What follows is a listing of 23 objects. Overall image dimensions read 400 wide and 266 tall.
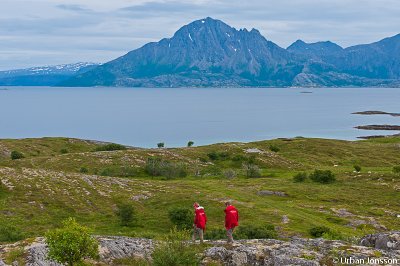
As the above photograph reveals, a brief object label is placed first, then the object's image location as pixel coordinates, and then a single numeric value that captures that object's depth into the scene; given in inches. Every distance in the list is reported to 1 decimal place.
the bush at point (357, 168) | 3219.7
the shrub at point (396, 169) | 2954.5
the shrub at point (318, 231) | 1557.3
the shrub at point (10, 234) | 1385.3
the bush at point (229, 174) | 3061.0
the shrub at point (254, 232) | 1427.2
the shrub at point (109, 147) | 4320.9
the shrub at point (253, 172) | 3075.1
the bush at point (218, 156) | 3890.3
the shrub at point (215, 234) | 1397.9
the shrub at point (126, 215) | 1754.4
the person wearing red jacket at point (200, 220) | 1083.9
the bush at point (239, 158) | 3814.2
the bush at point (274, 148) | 4389.8
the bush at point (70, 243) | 878.4
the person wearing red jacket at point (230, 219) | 1053.2
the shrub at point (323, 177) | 2780.5
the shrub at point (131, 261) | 991.6
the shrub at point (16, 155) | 3764.8
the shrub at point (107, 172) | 3088.3
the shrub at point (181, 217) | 1711.4
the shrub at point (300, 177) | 2802.7
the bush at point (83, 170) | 3120.1
